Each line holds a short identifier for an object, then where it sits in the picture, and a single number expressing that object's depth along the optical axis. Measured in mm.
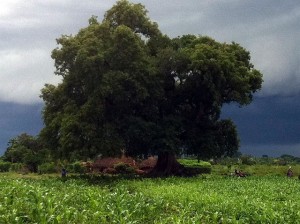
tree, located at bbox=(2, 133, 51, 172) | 44686
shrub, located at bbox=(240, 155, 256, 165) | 53174
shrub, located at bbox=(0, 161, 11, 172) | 47029
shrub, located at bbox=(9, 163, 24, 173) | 46142
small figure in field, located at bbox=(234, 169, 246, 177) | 35639
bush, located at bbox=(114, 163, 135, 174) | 41028
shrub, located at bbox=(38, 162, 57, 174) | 42996
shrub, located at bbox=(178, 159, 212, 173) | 40263
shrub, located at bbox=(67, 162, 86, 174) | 45308
